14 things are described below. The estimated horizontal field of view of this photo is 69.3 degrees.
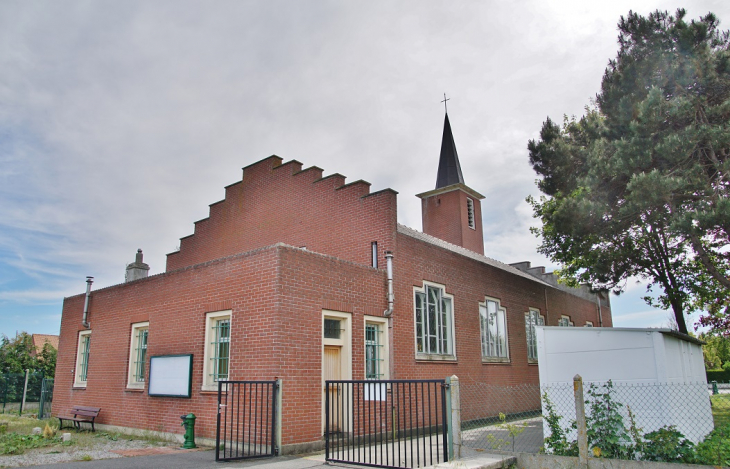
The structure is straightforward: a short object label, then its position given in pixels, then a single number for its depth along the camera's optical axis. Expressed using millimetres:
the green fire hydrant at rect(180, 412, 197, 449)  10844
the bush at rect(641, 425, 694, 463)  6770
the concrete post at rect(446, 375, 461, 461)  7504
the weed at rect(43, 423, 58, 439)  12354
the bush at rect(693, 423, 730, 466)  6562
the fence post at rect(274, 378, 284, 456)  9789
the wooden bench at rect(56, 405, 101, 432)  14172
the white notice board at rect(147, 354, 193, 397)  11859
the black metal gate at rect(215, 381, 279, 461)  9422
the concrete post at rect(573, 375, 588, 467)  6914
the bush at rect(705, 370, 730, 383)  39250
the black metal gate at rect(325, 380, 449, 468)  8148
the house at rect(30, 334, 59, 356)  40497
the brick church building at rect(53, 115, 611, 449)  10734
